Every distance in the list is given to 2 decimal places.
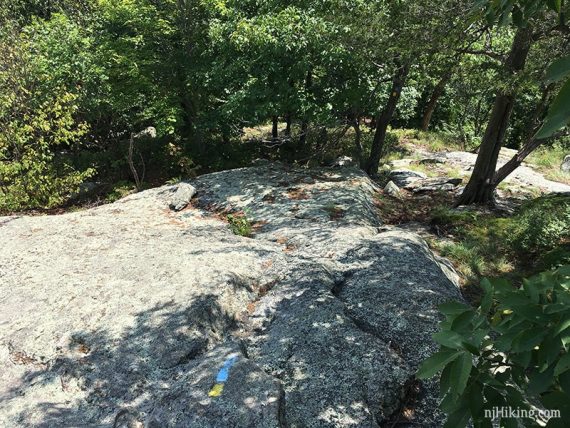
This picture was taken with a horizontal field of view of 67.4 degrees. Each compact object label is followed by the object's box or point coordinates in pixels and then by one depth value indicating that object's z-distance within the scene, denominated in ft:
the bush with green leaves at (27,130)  33.71
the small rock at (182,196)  28.53
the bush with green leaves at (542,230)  24.72
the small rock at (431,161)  51.06
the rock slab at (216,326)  9.73
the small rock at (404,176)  41.04
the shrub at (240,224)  23.35
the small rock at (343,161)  43.68
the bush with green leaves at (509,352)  3.99
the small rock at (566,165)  52.44
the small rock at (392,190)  35.22
